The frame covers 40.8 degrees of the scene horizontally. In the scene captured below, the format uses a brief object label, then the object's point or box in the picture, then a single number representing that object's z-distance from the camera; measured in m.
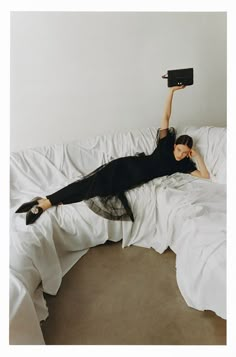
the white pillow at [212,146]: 1.22
